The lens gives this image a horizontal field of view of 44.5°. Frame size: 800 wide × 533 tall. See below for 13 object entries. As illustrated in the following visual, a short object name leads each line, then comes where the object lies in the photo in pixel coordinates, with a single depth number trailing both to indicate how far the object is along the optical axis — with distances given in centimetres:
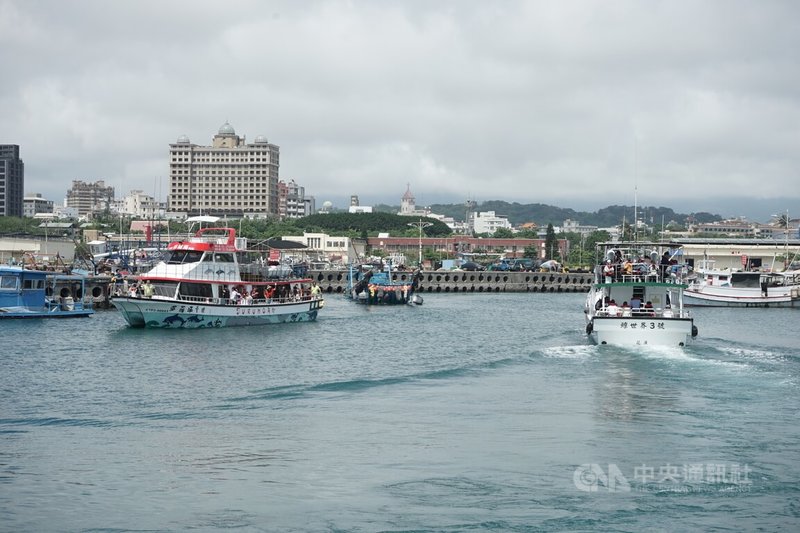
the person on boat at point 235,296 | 6297
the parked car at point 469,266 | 14788
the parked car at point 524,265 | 14838
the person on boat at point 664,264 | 4891
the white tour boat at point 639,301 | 4459
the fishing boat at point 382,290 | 9438
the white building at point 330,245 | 17025
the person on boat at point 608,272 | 4888
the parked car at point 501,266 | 14925
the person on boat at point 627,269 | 4898
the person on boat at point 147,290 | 5828
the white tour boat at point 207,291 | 5850
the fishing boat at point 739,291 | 9494
